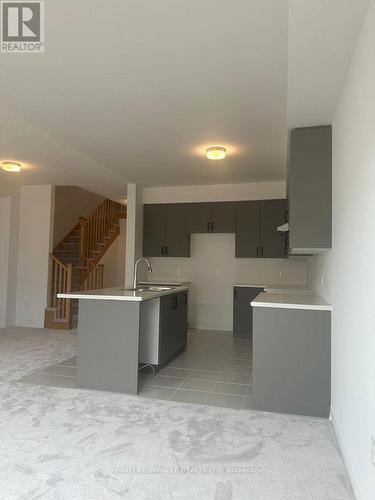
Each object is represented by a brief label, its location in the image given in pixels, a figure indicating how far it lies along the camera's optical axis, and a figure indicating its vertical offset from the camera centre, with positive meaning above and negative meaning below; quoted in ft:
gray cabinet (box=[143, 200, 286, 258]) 19.56 +2.44
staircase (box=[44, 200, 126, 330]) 20.88 +0.33
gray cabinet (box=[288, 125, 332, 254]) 9.69 +2.26
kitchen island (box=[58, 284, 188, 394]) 10.44 -2.43
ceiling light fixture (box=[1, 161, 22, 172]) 16.63 +4.78
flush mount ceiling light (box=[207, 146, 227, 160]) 14.07 +4.77
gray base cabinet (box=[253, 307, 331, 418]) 9.02 -2.63
